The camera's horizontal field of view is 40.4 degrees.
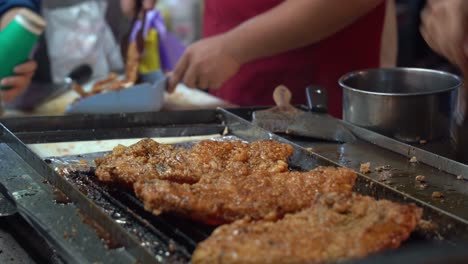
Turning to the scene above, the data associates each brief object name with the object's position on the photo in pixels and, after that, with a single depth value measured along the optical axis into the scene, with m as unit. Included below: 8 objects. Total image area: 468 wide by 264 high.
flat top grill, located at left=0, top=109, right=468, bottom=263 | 1.14
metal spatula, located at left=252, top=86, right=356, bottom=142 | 1.77
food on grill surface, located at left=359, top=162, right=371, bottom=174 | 1.49
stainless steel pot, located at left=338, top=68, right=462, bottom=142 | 1.75
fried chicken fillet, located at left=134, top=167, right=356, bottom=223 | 1.18
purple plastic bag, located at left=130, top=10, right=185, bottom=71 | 3.45
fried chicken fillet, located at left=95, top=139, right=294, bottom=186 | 1.38
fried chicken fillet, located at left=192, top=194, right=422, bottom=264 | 0.97
